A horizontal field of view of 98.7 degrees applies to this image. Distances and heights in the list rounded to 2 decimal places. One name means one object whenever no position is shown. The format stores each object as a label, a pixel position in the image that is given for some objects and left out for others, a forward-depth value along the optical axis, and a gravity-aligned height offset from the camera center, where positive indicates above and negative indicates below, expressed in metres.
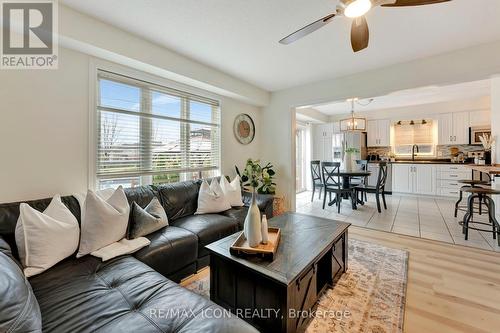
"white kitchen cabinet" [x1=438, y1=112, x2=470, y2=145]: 5.46 +0.99
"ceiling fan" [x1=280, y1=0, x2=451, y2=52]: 1.43 +1.08
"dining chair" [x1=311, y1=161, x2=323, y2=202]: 5.34 -0.20
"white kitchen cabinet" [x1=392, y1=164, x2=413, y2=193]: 6.02 -0.34
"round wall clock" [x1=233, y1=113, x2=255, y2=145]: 4.16 +0.76
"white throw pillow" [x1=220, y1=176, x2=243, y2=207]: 3.07 -0.37
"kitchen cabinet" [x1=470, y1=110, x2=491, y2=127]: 5.16 +1.15
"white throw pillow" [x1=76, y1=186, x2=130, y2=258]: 1.69 -0.48
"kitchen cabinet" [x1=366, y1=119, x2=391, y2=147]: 6.55 +1.04
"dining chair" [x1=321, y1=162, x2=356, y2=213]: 4.51 -0.36
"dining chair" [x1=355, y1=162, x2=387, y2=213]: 4.40 -0.44
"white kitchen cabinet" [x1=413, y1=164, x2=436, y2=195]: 5.70 -0.35
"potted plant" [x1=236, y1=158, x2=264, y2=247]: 1.59 -0.46
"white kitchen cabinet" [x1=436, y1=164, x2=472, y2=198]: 5.32 -0.29
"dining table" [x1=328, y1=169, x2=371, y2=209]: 4.47 -0.29
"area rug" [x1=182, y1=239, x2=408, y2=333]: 1.53 -1.11
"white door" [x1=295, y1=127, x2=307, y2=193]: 6.85 +0.23
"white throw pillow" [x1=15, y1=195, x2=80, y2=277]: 1.43 -0.51
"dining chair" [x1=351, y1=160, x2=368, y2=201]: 4.95 -0.34
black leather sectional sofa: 0.94 -0.72
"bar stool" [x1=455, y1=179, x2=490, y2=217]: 3.73 -0.31
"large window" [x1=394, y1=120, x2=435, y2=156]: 6.12 +0.85
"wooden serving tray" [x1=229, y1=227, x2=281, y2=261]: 1.50 -0.59
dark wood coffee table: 1.31 -0.79
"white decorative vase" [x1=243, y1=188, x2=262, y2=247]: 1.59 -0.45
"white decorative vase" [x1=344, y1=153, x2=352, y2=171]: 4.90 +0.09
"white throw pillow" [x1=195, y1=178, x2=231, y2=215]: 2.80 -0.45
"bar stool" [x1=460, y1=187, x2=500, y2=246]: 2.90 -0.54
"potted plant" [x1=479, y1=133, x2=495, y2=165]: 3.64 +0.40
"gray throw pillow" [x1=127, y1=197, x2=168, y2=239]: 1.97 -0.51
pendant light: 5.22 +1.09
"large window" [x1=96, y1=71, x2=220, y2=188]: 2.48 +0.45
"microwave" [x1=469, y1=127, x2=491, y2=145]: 5.25 +0.82
